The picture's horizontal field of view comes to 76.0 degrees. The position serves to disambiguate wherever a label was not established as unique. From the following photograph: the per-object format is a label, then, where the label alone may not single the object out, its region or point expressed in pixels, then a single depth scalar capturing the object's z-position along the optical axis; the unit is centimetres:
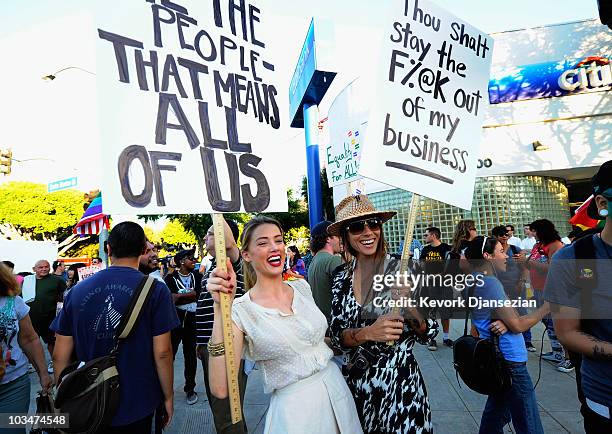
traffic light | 1399
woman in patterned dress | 204
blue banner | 1452
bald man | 641
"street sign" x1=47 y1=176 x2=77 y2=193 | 908
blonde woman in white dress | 183
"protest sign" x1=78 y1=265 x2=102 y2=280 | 894
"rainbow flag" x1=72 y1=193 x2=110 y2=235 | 795
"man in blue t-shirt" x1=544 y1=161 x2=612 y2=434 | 186
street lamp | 891
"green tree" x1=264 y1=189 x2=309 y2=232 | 3662
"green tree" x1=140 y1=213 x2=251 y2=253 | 2591
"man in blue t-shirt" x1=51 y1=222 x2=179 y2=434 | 233
